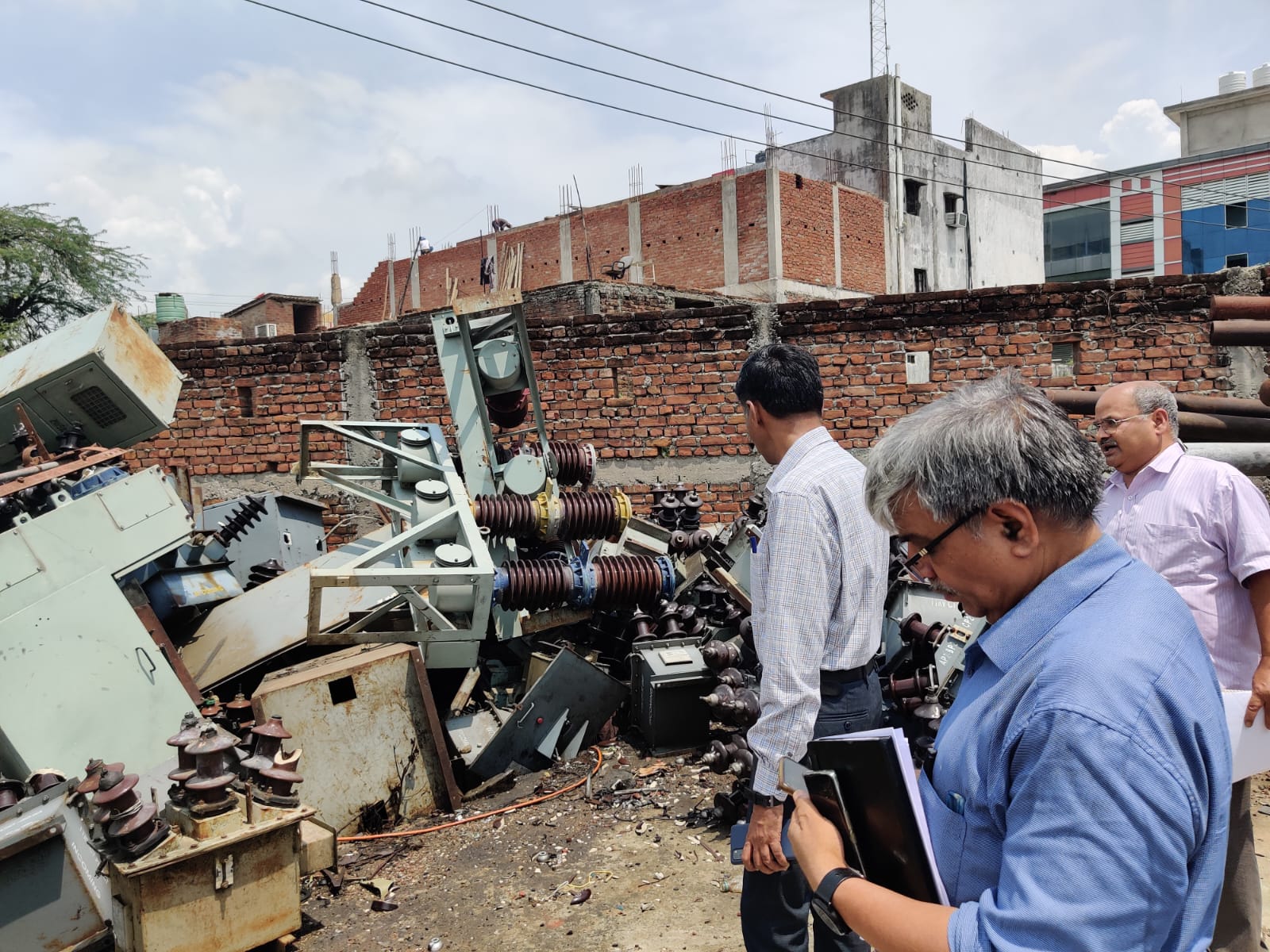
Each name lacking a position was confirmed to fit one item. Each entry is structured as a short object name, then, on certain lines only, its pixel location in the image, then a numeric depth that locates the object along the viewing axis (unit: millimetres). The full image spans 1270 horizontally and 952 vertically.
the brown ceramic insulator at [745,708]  3814
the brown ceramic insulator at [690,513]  6016
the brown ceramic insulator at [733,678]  4230
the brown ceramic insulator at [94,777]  2879
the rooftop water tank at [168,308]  21109
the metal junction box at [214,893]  2770
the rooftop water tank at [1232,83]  31153
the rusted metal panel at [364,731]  3953
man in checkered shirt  2045
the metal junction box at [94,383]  4703
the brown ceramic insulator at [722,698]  3841
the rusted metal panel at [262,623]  4695
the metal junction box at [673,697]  4613
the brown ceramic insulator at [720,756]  3949
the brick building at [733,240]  22719
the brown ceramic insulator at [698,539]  5254
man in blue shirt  886
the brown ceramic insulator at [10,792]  2865
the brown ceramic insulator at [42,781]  3059
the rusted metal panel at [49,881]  2754
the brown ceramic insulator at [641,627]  5102
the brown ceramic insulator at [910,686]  3977
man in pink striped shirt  2404
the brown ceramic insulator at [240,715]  4316
